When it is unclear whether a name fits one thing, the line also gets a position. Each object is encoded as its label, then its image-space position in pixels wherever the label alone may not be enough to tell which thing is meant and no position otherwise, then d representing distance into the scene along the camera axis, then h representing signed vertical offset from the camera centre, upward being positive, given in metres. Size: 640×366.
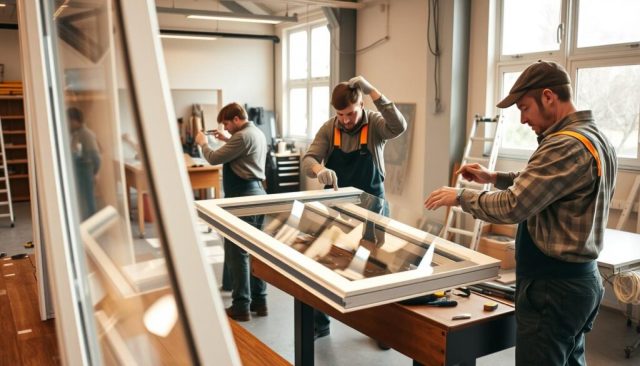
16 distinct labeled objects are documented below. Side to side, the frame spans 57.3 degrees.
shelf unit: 9.80 -0.69
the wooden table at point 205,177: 7.39 -0.95
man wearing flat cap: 1.94 -0.38
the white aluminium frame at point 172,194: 0.44 -0.07
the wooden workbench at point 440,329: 2.02 -0.84
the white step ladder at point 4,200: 7.75 -1.41
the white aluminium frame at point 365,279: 1.73 -0.56
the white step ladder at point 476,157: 5.71 -0.59
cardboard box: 5.27 -1.33
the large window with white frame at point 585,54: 4.96 +0.42
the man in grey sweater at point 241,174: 4.40 -0.56
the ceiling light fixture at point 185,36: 9.78 +1.10
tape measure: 2.18 -0.77
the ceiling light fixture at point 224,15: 8.61 +1.26
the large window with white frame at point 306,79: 9.88 +0.38
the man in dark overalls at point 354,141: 3.35 -0.24
